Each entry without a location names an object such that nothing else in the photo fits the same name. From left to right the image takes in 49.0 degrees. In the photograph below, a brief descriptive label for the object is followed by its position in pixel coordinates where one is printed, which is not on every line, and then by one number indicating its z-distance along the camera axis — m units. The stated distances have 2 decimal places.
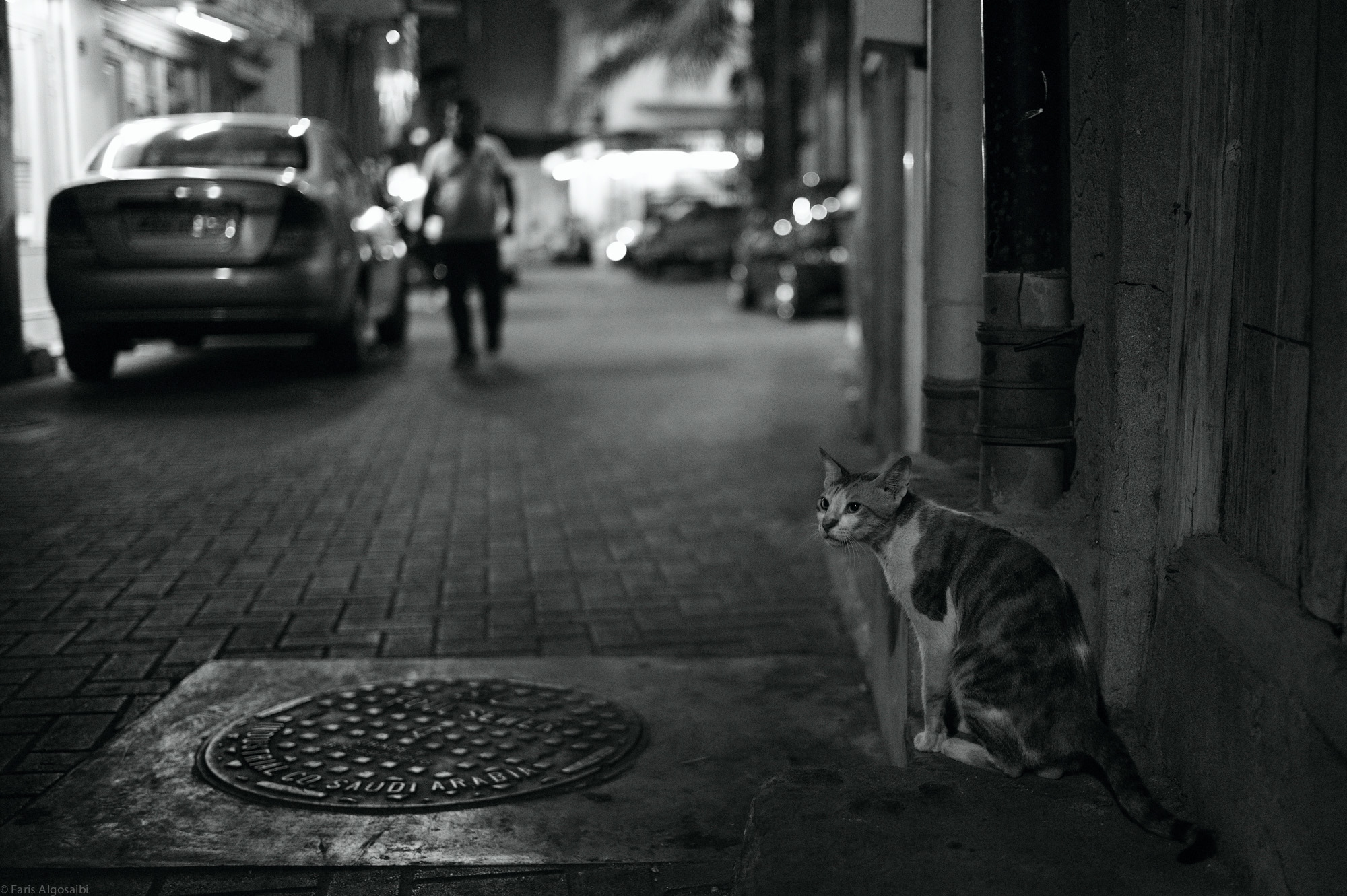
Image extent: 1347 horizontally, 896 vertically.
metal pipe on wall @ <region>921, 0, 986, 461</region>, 4.21
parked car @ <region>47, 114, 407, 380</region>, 10.05
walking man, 12.12
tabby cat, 2.85
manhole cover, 3.46
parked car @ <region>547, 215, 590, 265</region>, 48.28
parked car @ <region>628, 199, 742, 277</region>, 32.94
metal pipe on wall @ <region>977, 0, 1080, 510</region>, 3.24
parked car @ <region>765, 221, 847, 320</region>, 19.09
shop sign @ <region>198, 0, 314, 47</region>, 16.05
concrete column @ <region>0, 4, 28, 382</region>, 10.70
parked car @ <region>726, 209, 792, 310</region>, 21.03
